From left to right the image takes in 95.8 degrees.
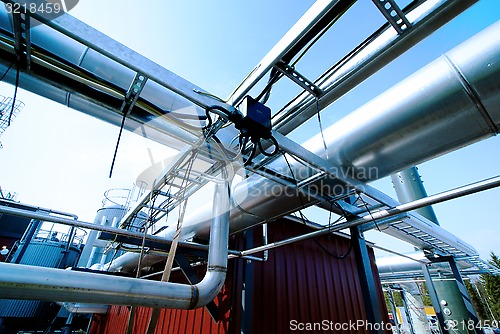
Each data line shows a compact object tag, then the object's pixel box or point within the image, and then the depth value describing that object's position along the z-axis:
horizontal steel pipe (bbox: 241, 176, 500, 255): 1.33
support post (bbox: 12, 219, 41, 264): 7.93
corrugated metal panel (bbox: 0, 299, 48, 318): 8.72
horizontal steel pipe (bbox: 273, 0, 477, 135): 0.95
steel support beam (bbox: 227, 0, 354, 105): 0.98
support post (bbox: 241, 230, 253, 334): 2.61
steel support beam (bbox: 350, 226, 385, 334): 1.95
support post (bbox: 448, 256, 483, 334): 4.61
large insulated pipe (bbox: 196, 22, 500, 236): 1.02
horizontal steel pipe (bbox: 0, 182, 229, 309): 0.93
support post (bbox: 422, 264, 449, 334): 4.63
